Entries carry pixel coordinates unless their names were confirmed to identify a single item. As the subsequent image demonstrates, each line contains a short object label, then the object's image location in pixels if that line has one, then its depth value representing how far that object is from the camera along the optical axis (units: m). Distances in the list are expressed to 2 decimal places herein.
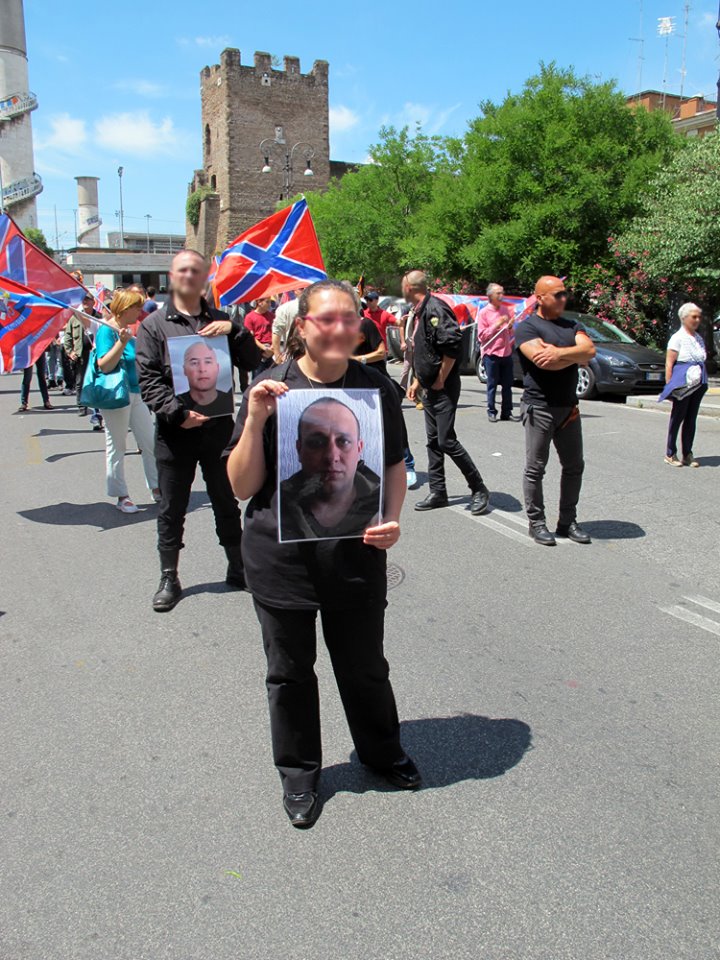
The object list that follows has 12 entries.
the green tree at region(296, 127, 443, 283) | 36.38
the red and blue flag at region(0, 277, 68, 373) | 8.37
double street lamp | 64.38
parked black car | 14.66
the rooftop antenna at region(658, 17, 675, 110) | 39.41
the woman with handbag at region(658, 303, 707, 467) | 8.77
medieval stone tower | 63.06
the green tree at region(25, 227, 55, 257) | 84.95
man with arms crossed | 5.73
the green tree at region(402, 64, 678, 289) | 21.20
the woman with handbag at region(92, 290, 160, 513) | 6.32
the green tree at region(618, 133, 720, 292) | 17.12
